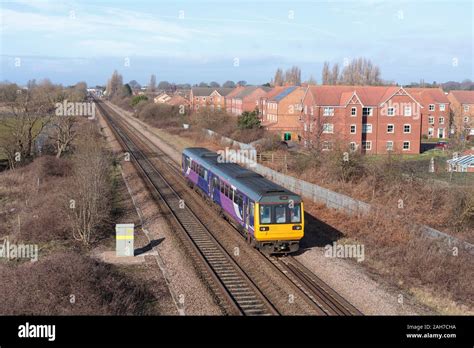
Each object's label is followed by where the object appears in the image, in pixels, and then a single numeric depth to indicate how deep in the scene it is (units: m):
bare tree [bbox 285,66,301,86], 133.75
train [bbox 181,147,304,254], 16.56
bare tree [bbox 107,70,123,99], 193.12
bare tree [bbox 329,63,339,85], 119.09
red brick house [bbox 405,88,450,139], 78.44
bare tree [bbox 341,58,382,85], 118.06
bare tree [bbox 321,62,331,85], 118.95
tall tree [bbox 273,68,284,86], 132.88
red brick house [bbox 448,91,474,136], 78.38
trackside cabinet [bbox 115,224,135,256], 16.98
